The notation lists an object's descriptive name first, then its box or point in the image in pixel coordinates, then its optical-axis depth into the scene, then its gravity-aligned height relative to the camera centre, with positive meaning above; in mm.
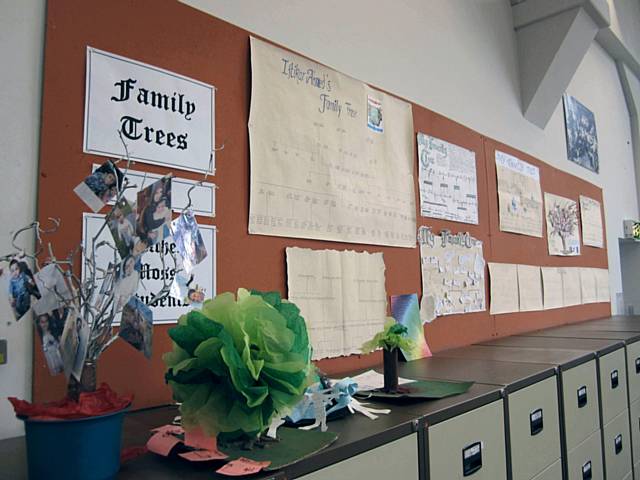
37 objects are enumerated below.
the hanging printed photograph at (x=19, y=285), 620 +23
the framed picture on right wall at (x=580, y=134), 3453 +1163
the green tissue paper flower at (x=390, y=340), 1086 -97
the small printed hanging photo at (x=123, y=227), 669 +100
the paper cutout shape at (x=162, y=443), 722 -210
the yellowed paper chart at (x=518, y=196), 2479 +518
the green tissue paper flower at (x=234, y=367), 672 -94
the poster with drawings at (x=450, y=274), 1881 +86
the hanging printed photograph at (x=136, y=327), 700 -36
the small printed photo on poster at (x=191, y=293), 917 +14
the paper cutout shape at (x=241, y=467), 629 -217
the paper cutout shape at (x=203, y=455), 674 -214
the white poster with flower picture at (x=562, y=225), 2959 +420
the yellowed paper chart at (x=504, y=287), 2303 +33
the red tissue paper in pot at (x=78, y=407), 592 -128
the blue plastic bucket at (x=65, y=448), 582 -172
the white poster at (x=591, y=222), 3414 +501
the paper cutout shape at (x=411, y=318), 1694 -77
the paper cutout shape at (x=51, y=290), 643 +17
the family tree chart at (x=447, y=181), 1929 +474
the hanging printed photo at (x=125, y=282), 668 +26
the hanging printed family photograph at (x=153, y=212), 671 +122
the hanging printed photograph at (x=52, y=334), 645 -40
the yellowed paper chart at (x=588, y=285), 3291 +48
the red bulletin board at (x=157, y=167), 928 +327
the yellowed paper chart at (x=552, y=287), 2805 +34
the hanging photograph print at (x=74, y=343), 646 -53
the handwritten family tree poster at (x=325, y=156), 1317 +433
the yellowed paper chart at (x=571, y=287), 3024 +35
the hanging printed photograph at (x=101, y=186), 686 +163
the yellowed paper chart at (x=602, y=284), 3553 +57
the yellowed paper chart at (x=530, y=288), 2551 +29
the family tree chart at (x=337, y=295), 1378 +6
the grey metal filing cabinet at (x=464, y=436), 935 -289
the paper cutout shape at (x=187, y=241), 827 +99
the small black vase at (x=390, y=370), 1117 -167
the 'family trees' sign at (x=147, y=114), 993 +406
